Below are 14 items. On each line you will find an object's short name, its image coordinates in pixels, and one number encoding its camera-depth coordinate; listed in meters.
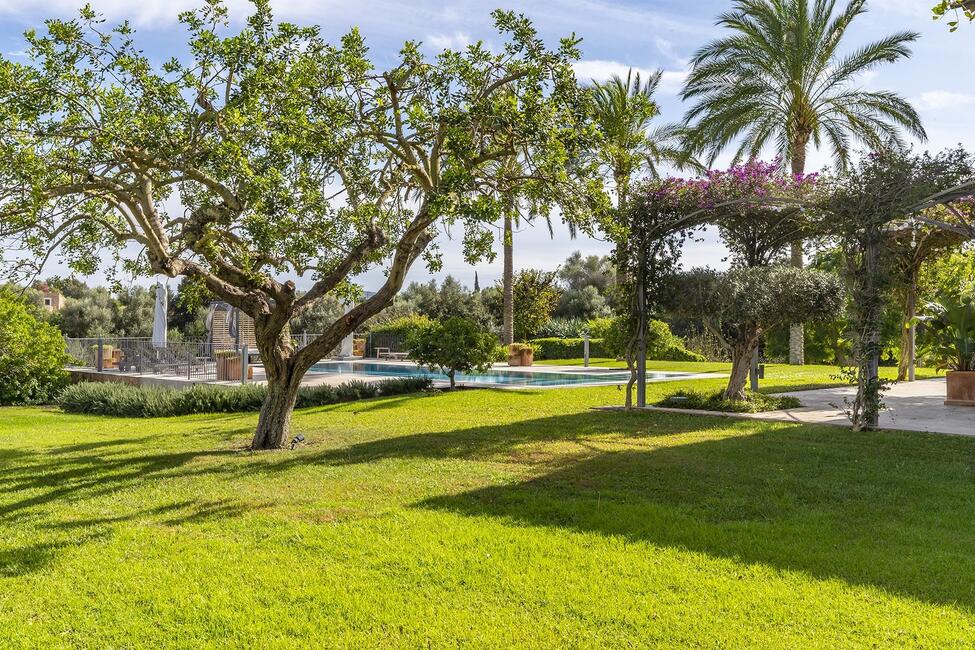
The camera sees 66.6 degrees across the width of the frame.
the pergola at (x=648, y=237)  11.96
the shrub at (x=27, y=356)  20.05
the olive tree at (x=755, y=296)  11.92
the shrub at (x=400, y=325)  34.25
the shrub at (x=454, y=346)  17.44
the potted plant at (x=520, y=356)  28.06
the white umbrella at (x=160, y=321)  25.99
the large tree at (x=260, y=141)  7.56
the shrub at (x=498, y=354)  18.04
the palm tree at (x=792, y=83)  20.48
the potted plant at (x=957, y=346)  13.49
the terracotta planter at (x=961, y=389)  13.40
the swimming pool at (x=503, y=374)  20.84
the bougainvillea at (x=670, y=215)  12.57
